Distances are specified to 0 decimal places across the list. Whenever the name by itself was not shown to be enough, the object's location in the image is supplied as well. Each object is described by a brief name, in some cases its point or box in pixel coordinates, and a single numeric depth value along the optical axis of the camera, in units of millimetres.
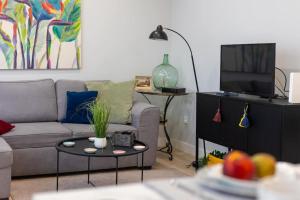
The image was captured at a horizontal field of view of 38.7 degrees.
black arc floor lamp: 4758
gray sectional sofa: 3904
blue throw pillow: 4438
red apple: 1042
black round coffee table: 3154
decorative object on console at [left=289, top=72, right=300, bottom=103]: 3249
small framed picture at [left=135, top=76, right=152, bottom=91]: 5258
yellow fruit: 1062
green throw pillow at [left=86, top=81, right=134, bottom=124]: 4539
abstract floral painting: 4676
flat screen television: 3526
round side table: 4801
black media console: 3207
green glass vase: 4992
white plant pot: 3373
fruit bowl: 1035
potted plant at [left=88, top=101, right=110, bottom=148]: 3381
